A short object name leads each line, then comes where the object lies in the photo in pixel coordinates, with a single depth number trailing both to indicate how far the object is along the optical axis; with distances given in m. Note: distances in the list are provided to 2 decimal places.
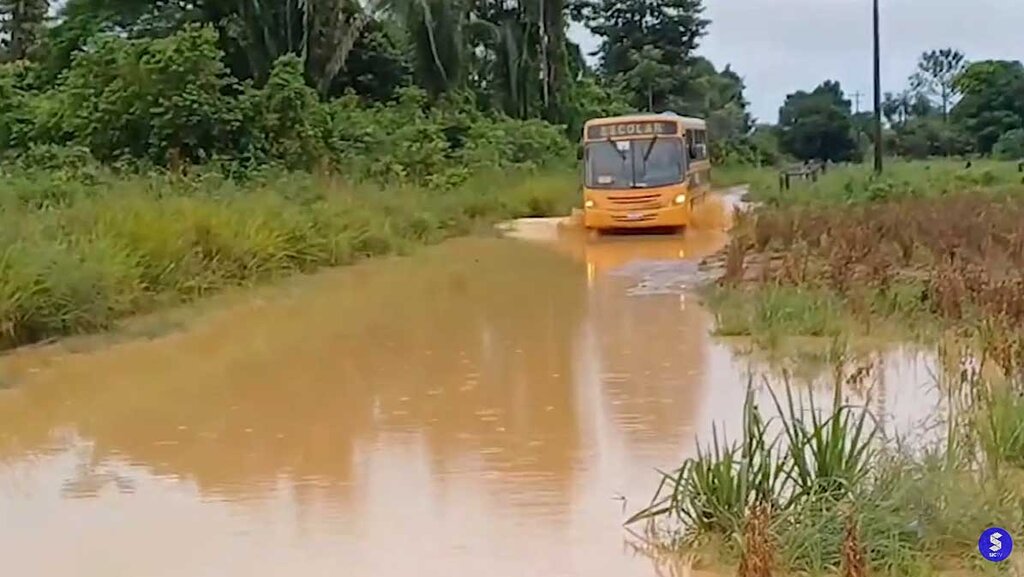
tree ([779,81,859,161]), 78.00
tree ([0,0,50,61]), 49.75
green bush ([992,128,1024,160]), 57.59
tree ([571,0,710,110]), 68.44
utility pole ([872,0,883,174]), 35.06
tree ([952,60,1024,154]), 64.44
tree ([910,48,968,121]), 88.62
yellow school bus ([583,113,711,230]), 26.77
